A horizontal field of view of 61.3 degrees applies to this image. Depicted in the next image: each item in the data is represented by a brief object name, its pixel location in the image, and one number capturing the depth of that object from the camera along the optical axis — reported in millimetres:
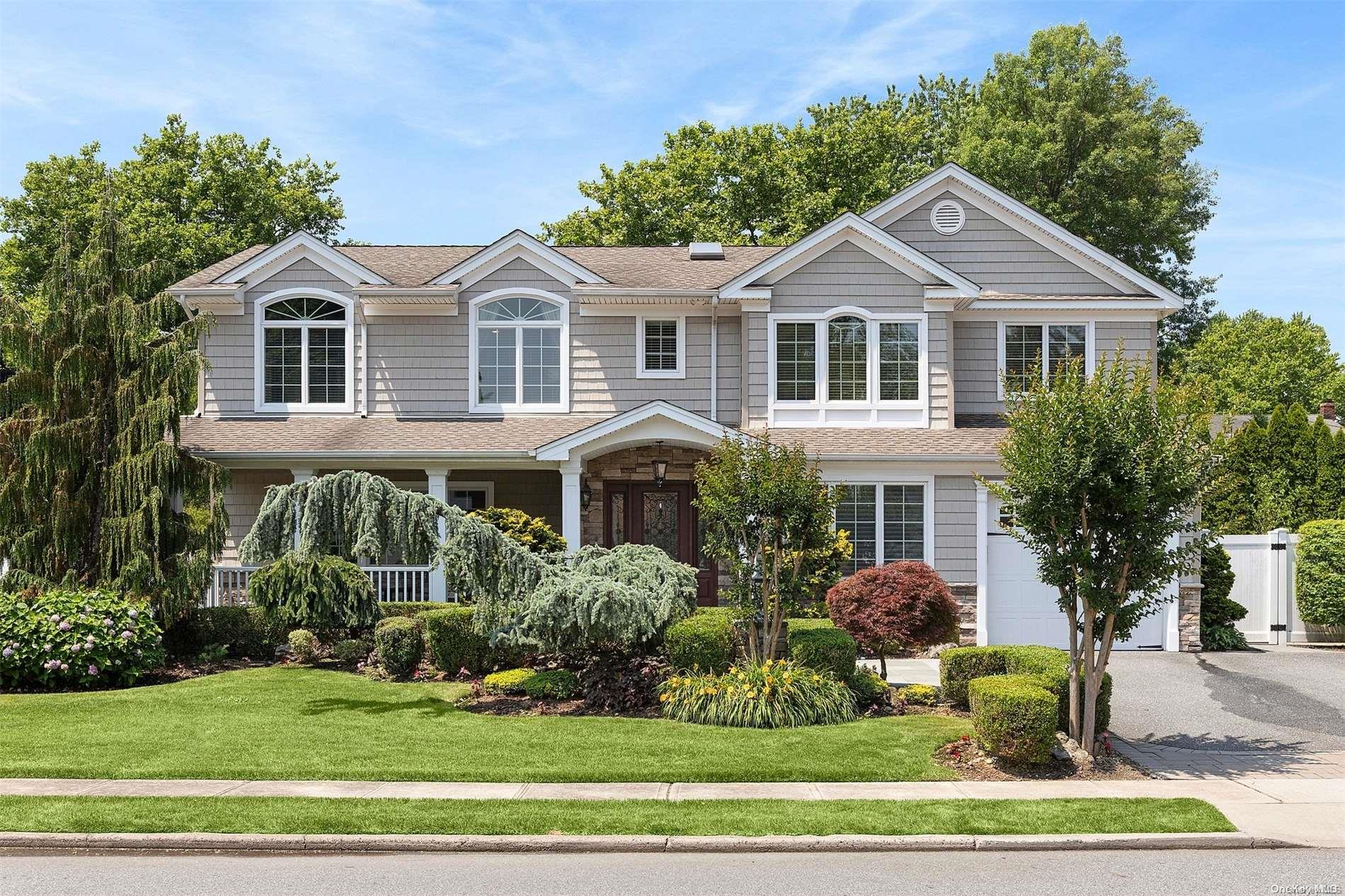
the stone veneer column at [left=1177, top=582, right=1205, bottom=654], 18891
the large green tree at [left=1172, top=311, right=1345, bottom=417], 46500
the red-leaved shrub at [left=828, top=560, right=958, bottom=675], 14719
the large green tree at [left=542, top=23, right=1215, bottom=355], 35500
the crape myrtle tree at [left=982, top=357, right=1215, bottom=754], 10984
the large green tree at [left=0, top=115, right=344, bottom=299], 33406
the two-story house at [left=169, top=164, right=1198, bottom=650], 19141
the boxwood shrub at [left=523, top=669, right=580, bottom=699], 13844
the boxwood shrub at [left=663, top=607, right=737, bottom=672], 13852
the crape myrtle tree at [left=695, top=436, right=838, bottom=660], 13672
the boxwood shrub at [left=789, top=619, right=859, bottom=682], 13664
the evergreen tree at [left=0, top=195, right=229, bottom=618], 16141
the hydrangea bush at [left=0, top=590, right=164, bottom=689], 14422
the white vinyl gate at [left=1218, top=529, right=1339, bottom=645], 20391
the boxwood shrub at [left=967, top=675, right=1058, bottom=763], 10516
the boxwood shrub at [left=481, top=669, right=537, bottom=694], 14164
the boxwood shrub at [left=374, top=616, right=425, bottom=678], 15305
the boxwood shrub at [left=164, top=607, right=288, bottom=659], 16953
